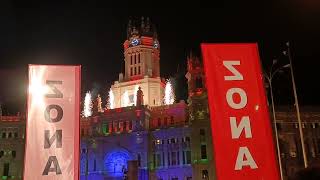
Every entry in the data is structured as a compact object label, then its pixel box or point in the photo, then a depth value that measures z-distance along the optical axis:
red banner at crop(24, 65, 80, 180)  15.75
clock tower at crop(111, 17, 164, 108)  86.00
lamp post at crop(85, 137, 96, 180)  77.92
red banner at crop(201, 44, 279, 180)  14.88
